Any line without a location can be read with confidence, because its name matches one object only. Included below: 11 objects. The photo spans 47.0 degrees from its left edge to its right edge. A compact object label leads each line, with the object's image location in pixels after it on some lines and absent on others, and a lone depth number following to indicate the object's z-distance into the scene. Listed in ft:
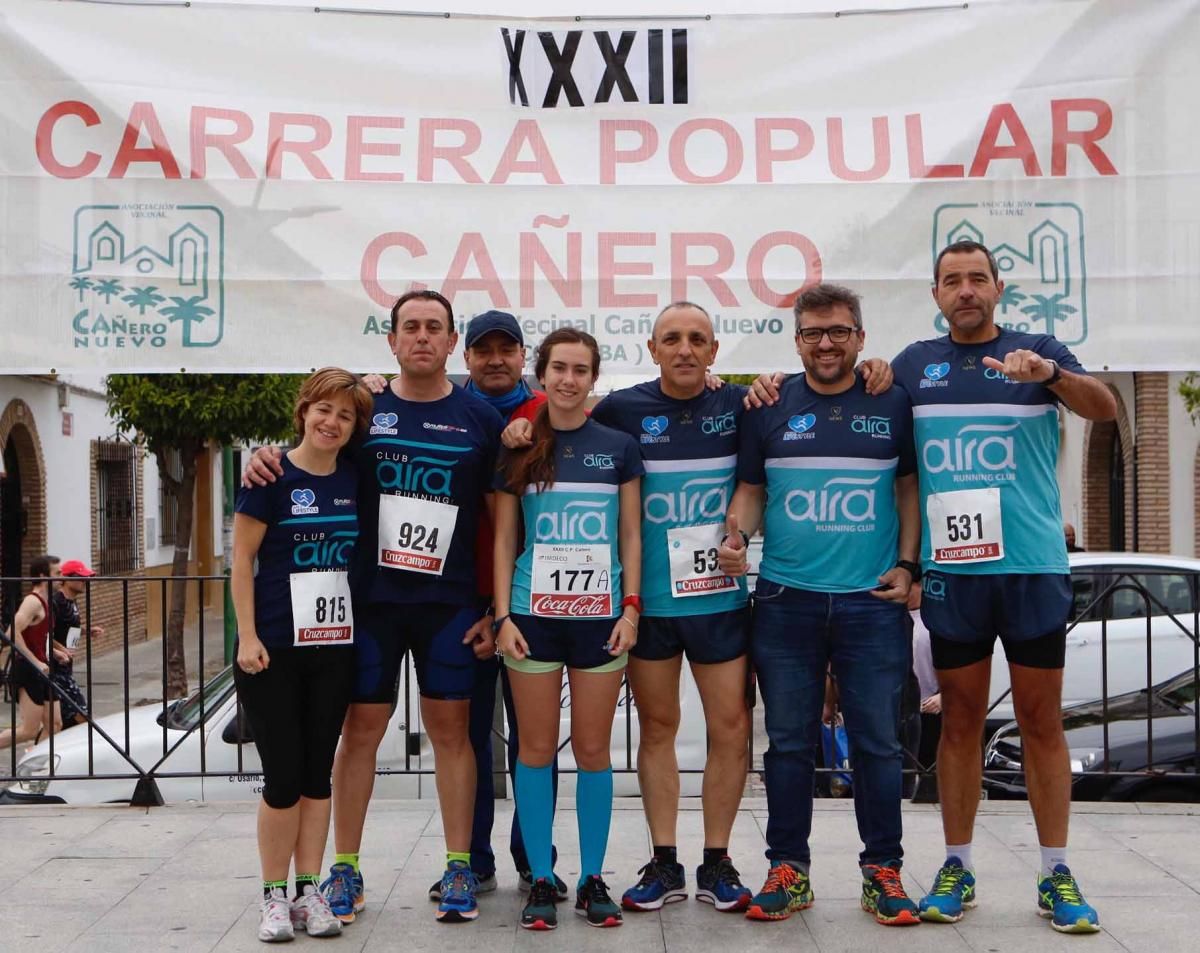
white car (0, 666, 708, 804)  23.95
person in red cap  33.24
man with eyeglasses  15.84
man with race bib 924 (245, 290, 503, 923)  15.89
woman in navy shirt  15.26
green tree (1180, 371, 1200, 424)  55.36
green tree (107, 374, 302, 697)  52.39
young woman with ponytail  15.58
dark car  23.50
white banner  20.59
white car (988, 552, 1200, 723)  32.12
